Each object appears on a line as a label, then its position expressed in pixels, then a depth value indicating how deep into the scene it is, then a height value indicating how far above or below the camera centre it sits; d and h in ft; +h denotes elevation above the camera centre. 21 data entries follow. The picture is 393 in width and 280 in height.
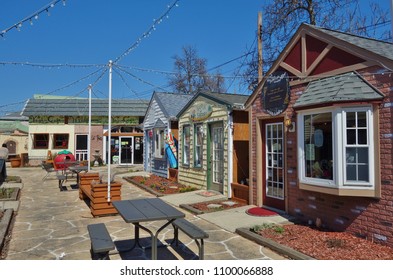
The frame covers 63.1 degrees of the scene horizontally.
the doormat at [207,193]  33.01 -4.57
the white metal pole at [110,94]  25.65 +4.62
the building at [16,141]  87.76 +2.49
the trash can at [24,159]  75.99 -2.14
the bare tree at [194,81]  106.32 +23.37
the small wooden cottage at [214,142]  31.27 +0.86
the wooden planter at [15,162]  74.64 -2.79
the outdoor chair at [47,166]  46.21 -2.32
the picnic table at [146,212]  14.24 -2.99
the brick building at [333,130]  17.56 +1.20
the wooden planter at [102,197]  25.72 -3.88
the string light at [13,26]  17.42 +6.84
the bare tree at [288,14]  50.67 +21.67
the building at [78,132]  77.25 +4.34
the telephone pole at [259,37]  45.21 +16.15
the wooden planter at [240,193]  28.87 -4.02
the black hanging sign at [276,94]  24.20 +4.42
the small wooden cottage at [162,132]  45.64 +2.85
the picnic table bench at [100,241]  13.53 -4.09
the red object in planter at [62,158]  58.39 -1.53
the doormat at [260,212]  24.41 -4.89
